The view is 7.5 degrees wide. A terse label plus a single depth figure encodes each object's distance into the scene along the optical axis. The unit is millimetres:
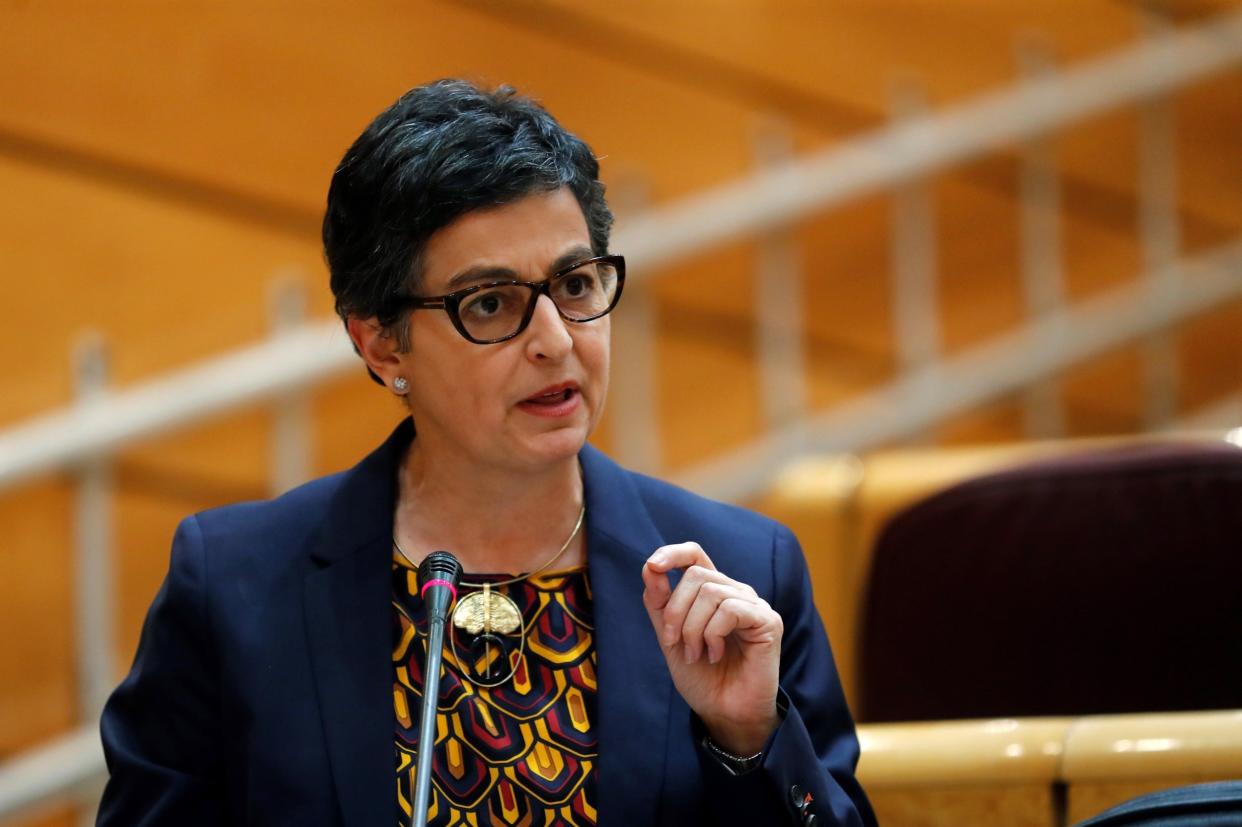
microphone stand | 5771
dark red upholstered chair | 6195
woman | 5933
